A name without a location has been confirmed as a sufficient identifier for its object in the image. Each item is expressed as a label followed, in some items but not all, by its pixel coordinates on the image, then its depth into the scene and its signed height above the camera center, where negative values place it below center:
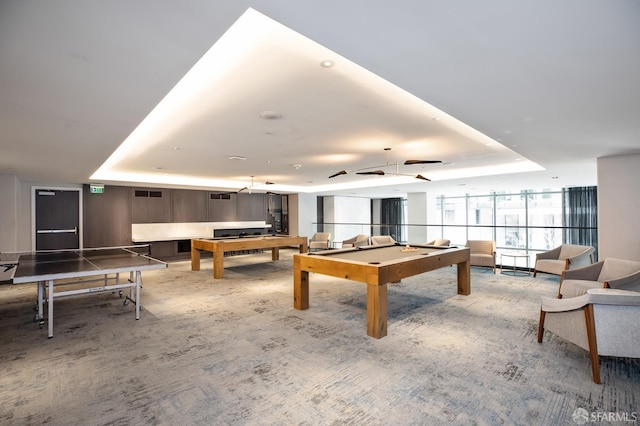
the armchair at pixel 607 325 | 2.40 -0.88
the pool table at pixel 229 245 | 6.43 -0.67
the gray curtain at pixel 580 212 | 11.85 +0.04
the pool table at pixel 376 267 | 3.35 -0.65
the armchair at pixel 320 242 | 8.95 -0.77
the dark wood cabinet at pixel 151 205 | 8.94 +0.32
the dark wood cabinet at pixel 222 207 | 10.37 +0.29
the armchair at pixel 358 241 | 8.24 -0.72
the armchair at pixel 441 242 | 7.16 -0.65
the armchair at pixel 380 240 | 7.68 -0.63
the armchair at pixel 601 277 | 3.38 -0.79
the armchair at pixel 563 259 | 5.45 -0.83
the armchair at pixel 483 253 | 6.60 -0.86
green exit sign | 8.23 +0.72
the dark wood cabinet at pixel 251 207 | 11.04 +0.31
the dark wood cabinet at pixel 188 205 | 9.64 +0.33
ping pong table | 3.22 -0.59
